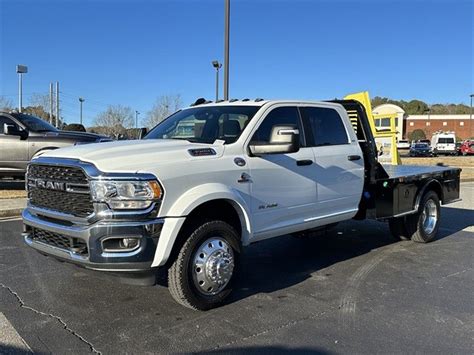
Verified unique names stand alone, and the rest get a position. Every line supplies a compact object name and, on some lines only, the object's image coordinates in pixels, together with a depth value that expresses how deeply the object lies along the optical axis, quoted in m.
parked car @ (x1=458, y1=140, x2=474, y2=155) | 48.37
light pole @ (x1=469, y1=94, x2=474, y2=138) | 90.20
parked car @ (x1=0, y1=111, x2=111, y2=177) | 11.64
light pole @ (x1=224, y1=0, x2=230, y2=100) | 14.59
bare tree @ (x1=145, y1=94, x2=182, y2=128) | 49.78
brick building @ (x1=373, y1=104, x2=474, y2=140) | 91.62
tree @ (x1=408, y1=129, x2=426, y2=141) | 84.56
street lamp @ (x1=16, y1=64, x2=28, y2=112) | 25.79
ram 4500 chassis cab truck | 4.01
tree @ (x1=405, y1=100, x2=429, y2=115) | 125.69
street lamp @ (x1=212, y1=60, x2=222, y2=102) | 20.25
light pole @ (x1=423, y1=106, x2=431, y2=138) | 93.50
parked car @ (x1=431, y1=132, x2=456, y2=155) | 49.81
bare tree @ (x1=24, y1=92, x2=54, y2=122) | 53.88
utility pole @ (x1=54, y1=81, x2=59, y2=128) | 51.06
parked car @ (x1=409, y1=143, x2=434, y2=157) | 45.44
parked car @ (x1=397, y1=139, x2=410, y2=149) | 64.69
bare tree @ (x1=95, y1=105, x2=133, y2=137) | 67.06
